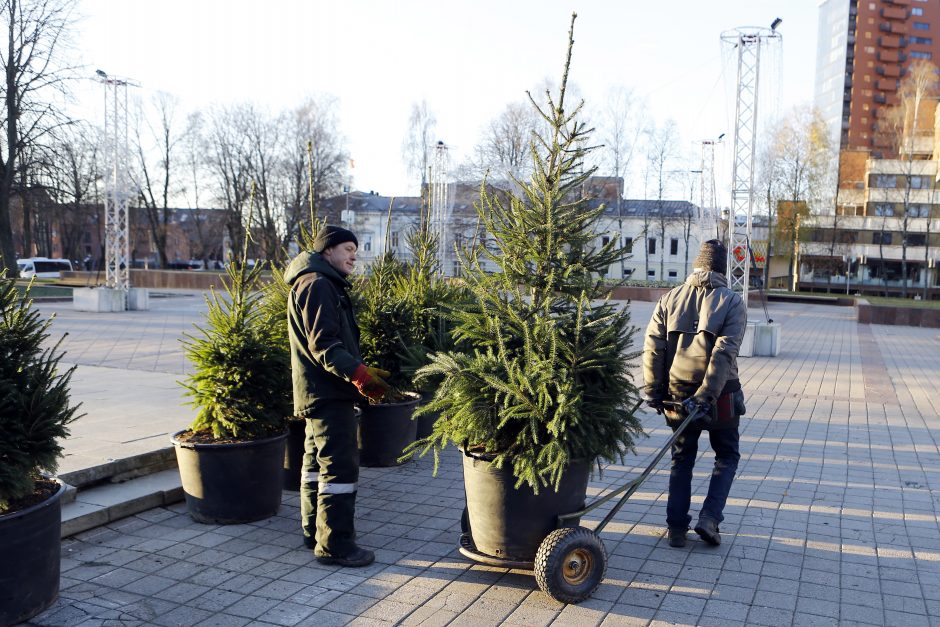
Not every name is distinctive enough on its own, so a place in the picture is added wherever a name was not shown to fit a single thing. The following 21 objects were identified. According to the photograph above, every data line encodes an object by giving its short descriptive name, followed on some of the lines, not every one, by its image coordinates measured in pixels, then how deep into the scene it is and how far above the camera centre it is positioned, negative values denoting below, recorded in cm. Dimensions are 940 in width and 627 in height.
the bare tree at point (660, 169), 5312 +761
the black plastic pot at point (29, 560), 327 -145
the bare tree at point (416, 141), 5412 +968
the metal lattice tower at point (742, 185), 1531 +193
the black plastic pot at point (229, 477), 466 -147
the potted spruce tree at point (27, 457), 330 -98
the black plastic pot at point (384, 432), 626 -152
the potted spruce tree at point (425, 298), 662 -34
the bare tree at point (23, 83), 2661 +671
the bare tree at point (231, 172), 5038 +647
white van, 4453 -60
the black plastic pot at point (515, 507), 390 -134
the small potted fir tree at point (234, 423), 471 -111
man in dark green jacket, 413 -77
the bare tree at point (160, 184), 5206 +567
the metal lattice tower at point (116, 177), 2120 +260
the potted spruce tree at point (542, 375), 382 -61
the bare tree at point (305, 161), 4722 +685
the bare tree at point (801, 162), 5550 +882
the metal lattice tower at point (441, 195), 2892 +300
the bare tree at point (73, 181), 2725 +360
